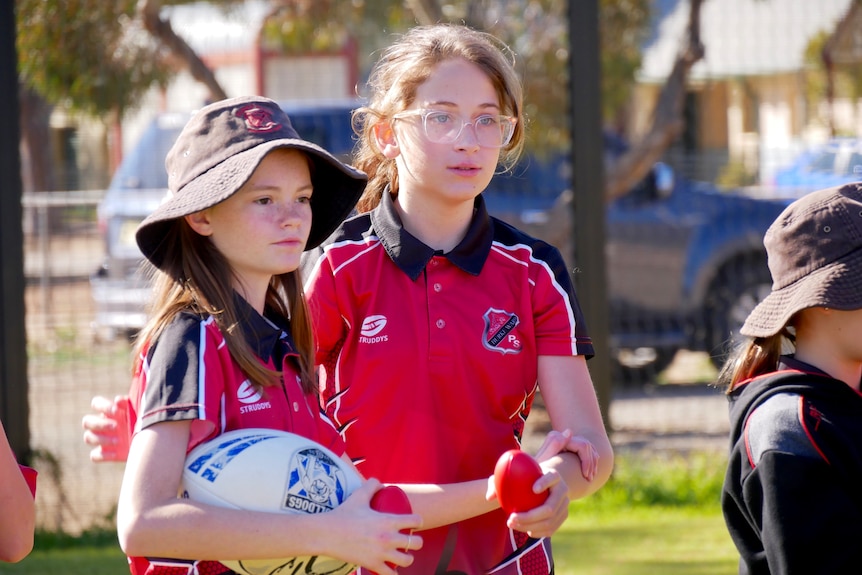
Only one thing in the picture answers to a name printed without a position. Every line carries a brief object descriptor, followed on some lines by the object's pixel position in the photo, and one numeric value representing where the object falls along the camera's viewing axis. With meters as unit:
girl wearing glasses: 5.20
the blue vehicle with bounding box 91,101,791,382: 11.77
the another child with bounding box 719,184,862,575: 4.50
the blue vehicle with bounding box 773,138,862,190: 11.17
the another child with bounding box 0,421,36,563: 4.50
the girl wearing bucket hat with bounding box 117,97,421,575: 3.82
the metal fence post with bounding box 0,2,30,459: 10.60
